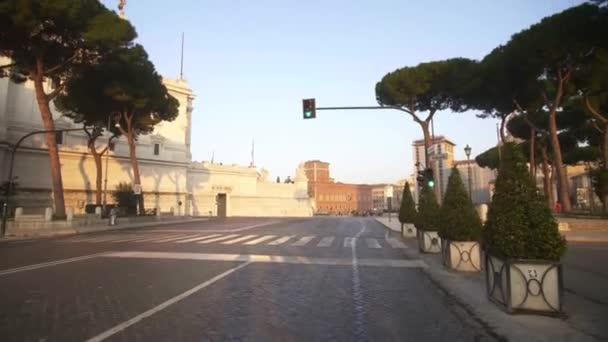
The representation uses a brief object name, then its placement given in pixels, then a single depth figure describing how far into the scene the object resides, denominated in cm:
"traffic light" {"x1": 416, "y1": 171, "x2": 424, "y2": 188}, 1600
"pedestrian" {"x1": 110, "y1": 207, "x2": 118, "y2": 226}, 2813
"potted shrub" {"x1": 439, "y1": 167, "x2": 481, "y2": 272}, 858
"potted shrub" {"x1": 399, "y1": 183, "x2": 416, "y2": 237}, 1803
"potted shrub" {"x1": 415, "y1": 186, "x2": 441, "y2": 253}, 1213
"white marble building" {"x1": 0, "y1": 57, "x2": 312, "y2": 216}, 3925
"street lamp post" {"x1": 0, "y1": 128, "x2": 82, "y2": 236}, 1963
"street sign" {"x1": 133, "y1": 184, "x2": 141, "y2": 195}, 3106
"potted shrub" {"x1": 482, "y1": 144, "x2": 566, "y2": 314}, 512
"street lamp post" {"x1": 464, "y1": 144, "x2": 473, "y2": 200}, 2784
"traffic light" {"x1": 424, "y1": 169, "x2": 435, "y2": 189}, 1491
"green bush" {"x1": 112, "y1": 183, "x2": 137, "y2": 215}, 3741
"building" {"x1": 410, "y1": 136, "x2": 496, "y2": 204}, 5749
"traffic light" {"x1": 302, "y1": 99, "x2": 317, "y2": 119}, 1525
